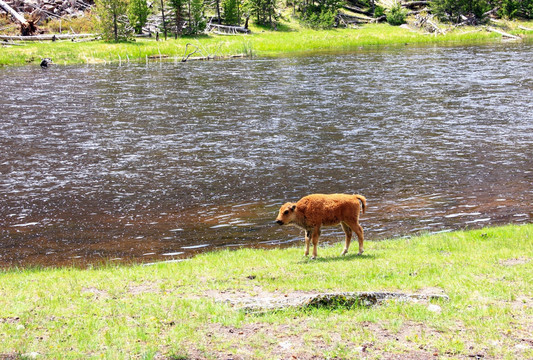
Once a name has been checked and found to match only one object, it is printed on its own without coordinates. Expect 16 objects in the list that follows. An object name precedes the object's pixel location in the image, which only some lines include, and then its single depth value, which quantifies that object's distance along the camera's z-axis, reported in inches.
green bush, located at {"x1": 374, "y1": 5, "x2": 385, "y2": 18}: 4069.9
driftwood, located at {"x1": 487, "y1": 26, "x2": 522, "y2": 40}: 3216.5
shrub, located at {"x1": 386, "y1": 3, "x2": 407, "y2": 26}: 3868.1
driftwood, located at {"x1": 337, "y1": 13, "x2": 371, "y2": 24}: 3890.3
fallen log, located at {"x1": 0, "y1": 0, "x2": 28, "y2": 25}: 2891.2
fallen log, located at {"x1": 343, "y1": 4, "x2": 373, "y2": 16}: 4173.2
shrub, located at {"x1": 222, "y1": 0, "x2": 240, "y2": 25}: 3499.0
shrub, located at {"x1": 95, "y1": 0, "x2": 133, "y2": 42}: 2829.7
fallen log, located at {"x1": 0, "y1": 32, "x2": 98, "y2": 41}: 2746.1
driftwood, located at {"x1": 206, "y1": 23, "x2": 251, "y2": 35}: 3373.5
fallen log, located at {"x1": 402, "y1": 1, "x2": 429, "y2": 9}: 4249.5
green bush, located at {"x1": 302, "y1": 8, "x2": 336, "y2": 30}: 3681.1
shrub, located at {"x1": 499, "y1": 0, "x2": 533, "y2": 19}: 3811.5
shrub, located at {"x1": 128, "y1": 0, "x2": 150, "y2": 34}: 3026.1
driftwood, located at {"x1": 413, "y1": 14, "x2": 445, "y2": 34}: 3570.9
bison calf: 452.4
